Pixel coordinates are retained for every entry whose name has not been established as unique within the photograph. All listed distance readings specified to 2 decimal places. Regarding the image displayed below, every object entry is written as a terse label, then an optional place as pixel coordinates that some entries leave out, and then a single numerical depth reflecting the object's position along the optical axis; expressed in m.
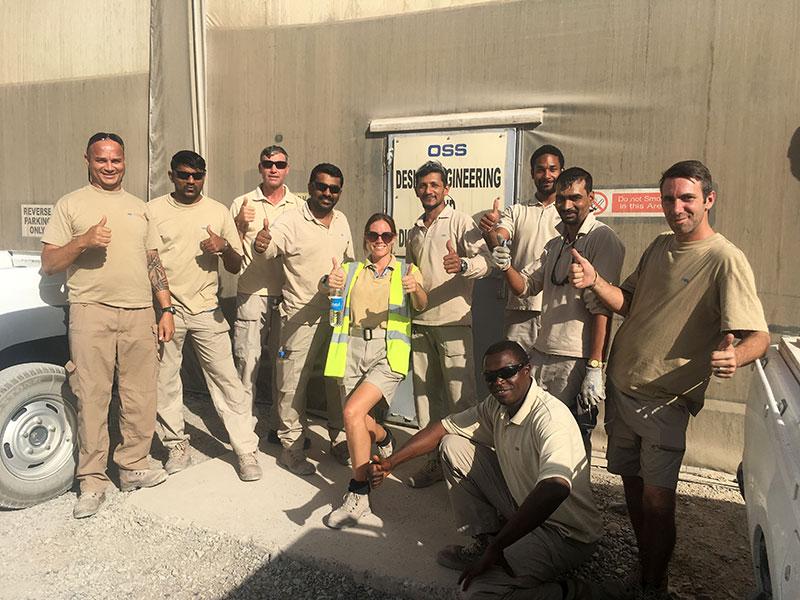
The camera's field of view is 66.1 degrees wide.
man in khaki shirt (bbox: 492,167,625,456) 3.24
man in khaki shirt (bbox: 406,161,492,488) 4.11
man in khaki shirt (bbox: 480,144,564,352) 4.03
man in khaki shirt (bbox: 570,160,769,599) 2.65
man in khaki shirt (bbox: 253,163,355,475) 4.39
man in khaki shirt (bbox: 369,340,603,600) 2.65
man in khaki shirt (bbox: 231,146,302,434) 4.86
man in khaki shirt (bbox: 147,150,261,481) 4.32
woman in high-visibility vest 3.85
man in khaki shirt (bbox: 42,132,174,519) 3.81
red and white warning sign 4.61
